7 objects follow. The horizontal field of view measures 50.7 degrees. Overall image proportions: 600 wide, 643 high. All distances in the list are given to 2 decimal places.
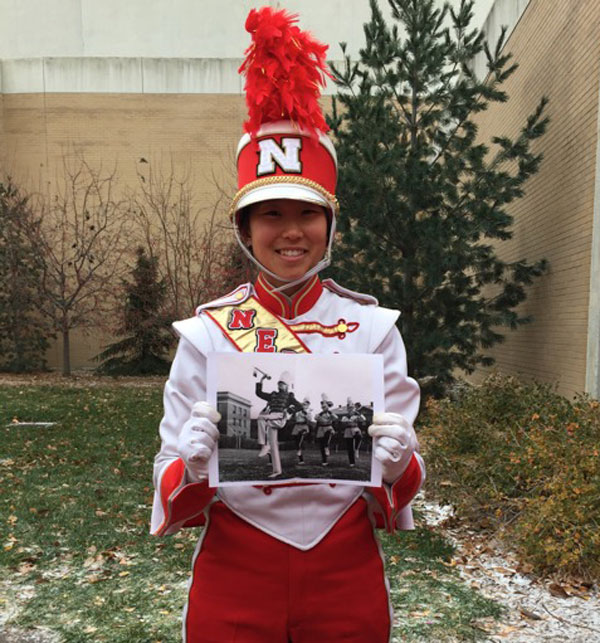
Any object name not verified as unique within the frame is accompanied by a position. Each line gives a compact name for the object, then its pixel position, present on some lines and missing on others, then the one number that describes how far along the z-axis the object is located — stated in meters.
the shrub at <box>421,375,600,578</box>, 4.20
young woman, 1.65
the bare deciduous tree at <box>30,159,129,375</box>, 16.58
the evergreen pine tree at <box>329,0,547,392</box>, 8.35
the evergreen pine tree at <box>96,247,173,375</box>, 17.59
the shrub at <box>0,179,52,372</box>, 17.36
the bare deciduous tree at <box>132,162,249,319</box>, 13.48
